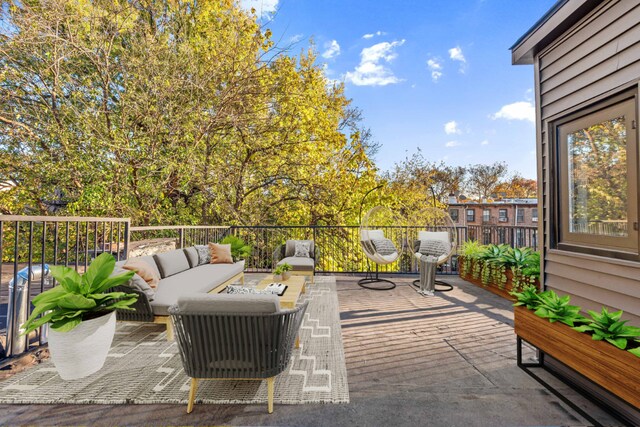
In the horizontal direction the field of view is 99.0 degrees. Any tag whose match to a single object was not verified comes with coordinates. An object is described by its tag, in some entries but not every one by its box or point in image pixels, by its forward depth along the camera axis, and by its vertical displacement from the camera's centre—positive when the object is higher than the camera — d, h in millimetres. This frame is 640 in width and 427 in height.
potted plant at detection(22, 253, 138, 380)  1881 -712
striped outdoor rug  1766 -1169
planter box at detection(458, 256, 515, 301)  4090 -1110
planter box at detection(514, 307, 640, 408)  1370 -795
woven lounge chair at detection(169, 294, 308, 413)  1589 -703
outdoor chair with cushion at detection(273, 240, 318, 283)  4781 -735
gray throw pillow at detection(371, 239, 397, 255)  5025 -519
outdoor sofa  2574 -784
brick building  20562 +536
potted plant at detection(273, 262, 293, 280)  3926 -781
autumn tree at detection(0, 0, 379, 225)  5078 +2312
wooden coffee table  2828 -883
